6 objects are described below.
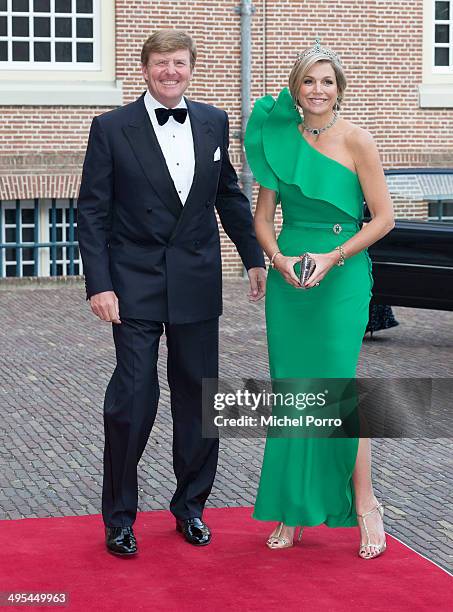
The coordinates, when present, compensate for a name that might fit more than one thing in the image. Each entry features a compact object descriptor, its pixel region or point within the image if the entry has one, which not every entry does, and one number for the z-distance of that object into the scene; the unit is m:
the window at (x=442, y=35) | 18.97
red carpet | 4.86
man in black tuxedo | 5.46
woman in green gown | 5.43
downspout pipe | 17.69
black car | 10.99
